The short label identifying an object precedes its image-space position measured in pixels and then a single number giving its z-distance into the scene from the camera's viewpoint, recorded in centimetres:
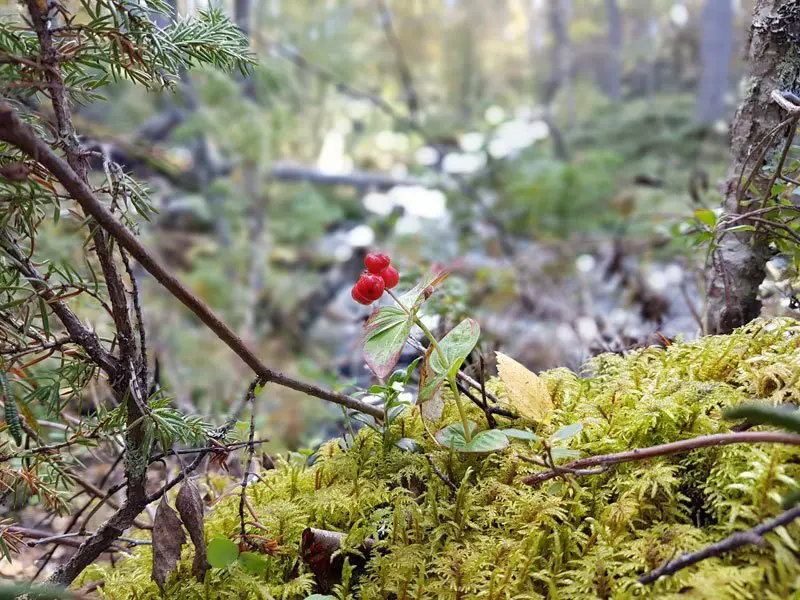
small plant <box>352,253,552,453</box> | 14
